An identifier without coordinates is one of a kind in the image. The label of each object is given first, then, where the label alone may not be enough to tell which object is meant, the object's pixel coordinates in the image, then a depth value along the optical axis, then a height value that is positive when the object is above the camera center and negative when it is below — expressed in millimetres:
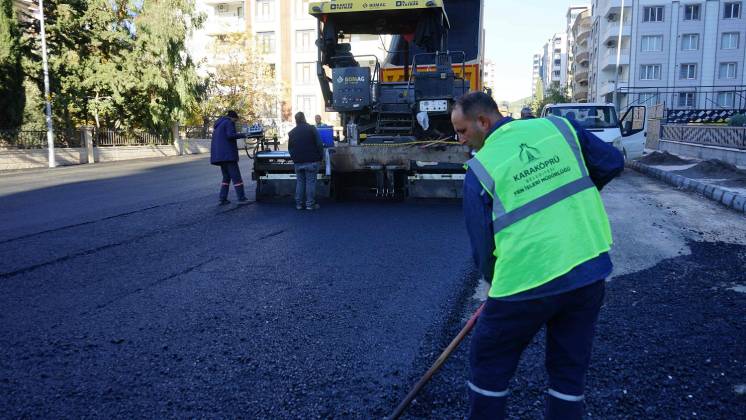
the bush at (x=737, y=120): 25241 +836
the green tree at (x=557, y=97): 75312 +5424
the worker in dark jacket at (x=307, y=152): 9976 -249
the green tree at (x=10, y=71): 22734 +2416
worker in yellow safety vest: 2264 -418
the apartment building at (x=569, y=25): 112062 +22047
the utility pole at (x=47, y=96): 23266 +1501
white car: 16203 +524
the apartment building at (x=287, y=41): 54656 +8720
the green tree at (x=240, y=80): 43812 +4147
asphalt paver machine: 9891 +537
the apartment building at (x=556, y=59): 129988 +18857
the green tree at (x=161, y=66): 29484 +3506
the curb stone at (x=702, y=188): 10281 -979
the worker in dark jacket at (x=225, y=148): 10836 -211
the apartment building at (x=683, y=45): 52312 +8316
